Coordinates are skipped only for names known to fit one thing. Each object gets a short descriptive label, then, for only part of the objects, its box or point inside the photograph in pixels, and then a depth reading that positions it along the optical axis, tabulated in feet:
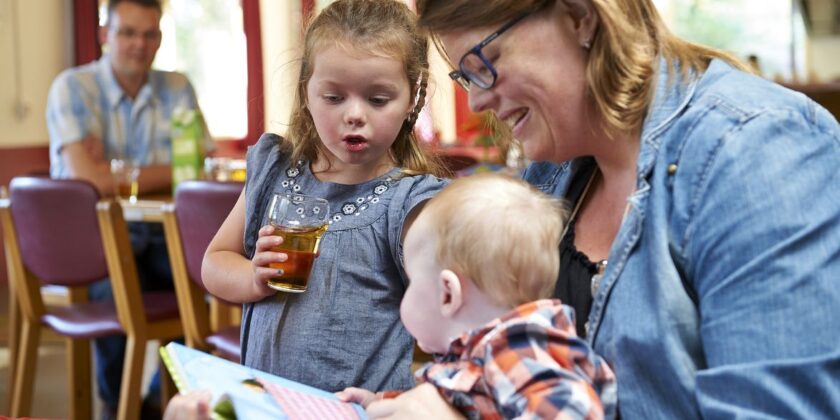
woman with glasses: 4.00
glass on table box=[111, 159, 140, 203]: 13.67
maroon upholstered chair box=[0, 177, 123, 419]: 12.52
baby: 3.91
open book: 4.17
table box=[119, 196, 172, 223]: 12.48
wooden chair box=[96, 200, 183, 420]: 12.16
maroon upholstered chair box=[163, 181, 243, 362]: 10.50
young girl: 5.84
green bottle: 13.21
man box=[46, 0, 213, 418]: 15.14
